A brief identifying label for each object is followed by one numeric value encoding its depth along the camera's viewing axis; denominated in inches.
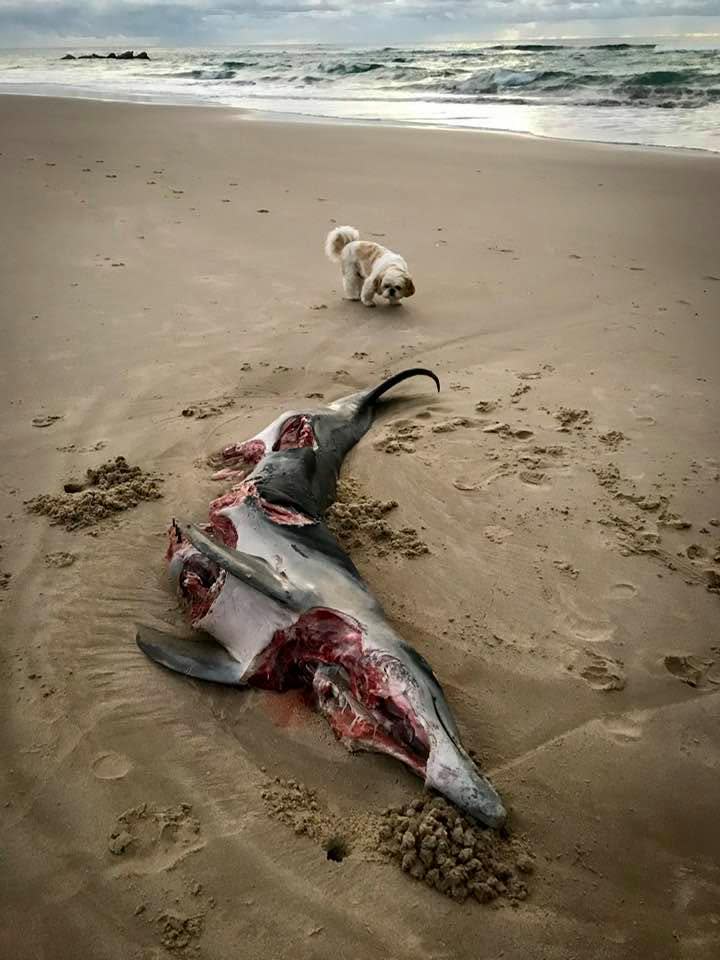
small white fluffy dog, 236.4
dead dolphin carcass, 89.3
